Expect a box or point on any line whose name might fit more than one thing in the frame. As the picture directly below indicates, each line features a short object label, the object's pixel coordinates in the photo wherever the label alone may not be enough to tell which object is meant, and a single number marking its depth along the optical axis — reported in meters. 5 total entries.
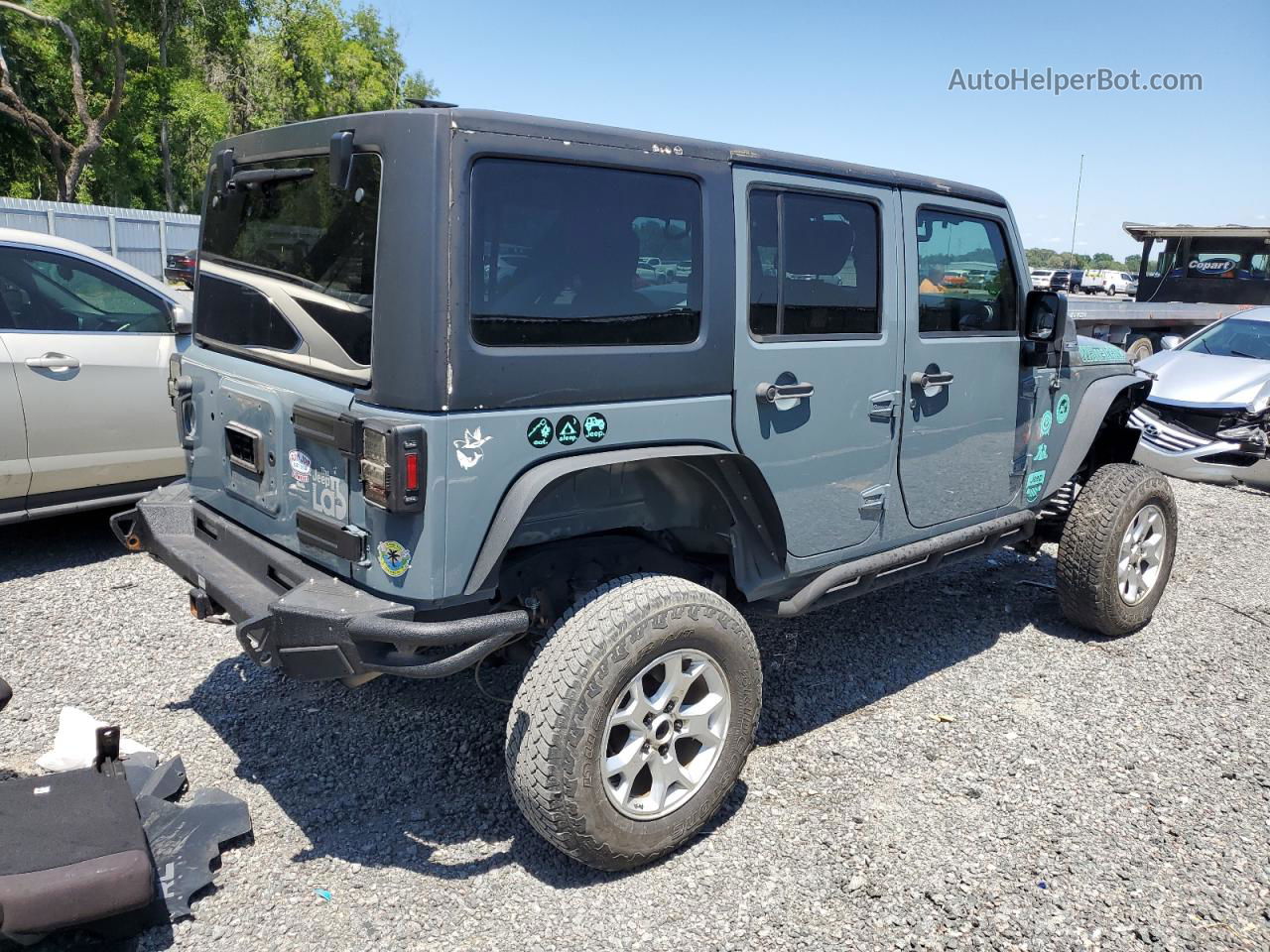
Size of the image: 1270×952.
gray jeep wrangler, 2.63
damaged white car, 8.64
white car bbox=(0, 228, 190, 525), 5.01
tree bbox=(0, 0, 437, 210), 23.14
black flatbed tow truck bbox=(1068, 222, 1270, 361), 15.52
